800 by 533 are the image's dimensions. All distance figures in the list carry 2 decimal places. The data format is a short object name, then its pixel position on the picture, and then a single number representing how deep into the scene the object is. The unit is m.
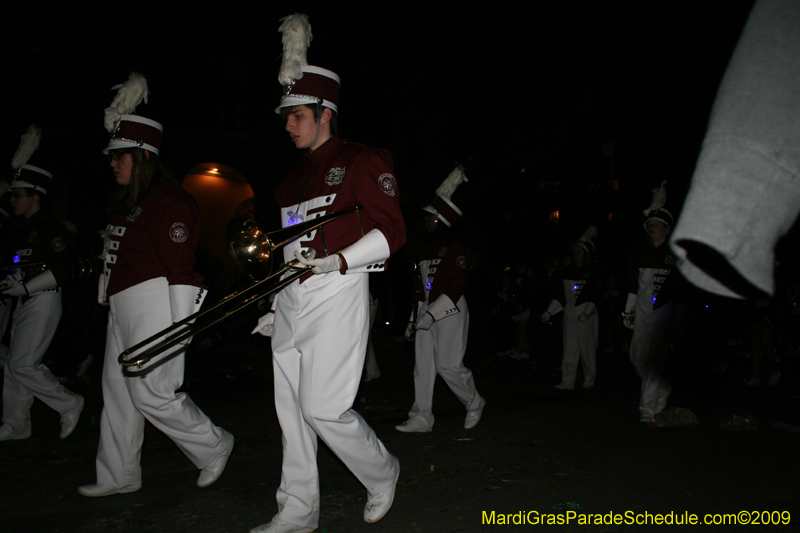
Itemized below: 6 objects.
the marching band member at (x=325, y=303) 2.92
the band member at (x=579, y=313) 8.82
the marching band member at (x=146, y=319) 3.68
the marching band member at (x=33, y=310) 5.10
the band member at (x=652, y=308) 6.23
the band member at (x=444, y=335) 5.68
